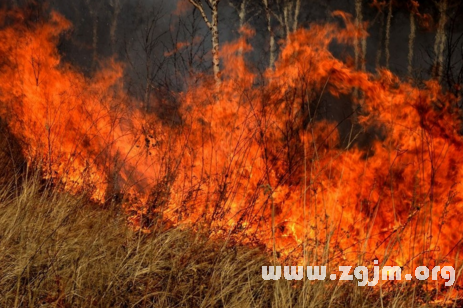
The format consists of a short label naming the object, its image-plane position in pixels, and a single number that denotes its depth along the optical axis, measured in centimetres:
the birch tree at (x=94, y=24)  1577
